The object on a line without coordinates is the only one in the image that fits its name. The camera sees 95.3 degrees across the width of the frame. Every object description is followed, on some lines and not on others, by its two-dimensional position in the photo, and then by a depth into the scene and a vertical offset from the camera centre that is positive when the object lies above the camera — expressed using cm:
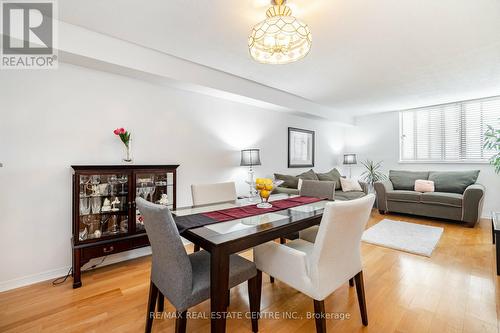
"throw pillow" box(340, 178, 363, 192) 476 -39
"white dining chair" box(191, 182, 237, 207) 228 -28
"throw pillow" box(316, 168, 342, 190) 472 -21
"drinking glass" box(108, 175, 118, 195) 240 -16
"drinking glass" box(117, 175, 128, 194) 244 -14
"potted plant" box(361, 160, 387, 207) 559 -17
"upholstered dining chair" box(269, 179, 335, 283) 264 -27
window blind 440 +76
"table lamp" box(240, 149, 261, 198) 357 +15
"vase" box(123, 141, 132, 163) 255 +15
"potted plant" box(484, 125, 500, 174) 394 +41
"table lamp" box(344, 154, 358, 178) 577 +19
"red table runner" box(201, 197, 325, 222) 173 -37
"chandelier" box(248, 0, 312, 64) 171 +101
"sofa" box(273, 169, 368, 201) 392 -31
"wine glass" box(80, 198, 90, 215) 226 -39
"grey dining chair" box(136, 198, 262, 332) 124 -67
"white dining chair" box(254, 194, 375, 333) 129 -59
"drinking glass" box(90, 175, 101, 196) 231 -15
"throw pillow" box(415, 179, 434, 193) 449 -38
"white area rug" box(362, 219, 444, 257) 297 -104
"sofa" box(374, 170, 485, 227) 377 -54
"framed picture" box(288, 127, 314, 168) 473 +41
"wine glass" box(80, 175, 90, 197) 224 -16
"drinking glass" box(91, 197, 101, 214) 234 -39
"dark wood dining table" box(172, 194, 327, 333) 125 -42
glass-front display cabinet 215 -42
